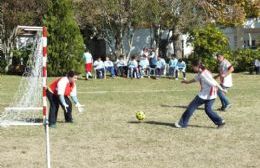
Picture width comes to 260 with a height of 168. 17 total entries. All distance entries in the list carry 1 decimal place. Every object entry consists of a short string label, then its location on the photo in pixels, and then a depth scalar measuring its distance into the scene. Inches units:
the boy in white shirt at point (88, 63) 1235.2
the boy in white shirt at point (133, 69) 1284.4
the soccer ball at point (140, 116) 561.0
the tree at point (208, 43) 1481.3
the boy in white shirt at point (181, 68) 1278.3
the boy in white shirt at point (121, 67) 1334.9
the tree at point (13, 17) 1348.4
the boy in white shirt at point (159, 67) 1316.4
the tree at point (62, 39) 1304.1
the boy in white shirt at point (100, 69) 1272.4
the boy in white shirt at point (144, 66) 1306.6
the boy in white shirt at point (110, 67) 1294.3
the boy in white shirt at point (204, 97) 517.3
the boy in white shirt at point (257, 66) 1405.0
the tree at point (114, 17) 1413.6
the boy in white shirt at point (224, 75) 652.7
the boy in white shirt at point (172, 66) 1286.5
